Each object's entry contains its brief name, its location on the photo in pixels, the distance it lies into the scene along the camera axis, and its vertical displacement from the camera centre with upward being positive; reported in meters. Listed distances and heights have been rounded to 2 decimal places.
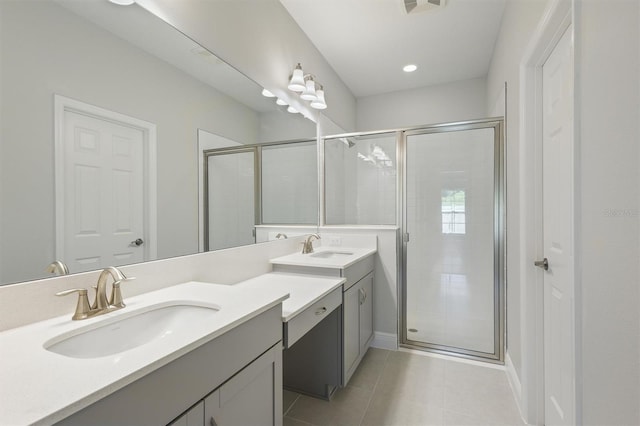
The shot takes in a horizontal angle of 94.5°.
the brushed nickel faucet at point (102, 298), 0.91 -0.28
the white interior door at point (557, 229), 1.27 -0.08
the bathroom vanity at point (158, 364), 0.55 -0.36
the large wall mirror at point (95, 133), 0.84 +0.28
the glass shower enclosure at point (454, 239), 2.39 -0.23
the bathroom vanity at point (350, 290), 1.86 -0.56
